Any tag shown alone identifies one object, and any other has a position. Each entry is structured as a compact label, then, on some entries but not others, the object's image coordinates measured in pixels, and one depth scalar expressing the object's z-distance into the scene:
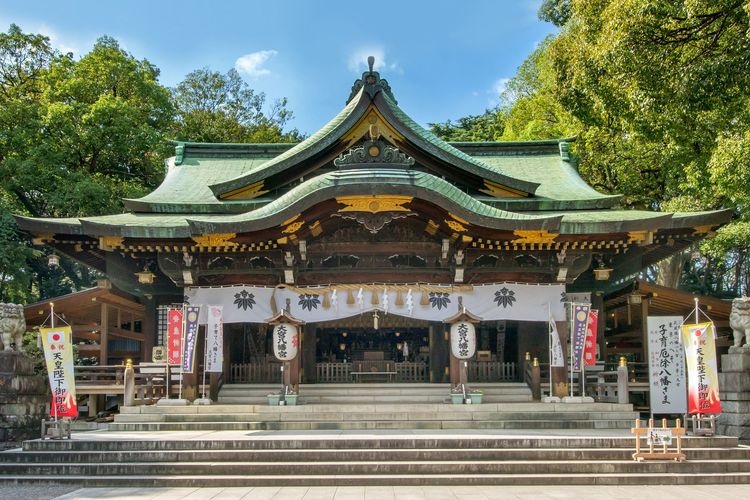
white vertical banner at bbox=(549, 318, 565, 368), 15.06
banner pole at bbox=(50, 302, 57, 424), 11.72
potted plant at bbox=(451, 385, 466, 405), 14.42
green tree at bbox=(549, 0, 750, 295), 12.52
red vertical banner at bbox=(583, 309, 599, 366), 14.68
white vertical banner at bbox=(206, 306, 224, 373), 14.93
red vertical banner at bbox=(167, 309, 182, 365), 14.72
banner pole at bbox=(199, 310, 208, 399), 14.96
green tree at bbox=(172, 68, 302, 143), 38.22
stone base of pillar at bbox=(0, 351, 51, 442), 11.73
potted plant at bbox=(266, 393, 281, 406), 14.40
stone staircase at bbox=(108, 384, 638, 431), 13.13
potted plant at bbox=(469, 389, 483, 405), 14.42
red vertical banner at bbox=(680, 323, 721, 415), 11.34
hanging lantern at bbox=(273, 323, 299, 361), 14.59
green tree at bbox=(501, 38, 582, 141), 30.28
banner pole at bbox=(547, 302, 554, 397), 15.22
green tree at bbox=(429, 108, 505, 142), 40.59
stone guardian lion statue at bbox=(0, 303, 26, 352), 12.00
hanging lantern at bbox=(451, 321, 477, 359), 14.60
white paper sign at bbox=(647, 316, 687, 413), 14.08
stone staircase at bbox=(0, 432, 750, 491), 9.83
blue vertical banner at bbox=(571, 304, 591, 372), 14.62
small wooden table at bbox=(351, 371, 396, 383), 17.48
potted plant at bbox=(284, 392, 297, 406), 14.39
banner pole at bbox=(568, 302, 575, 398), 14.60
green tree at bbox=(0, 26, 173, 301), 28.05
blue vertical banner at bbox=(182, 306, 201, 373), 14.70
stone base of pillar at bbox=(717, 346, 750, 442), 11.77
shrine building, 14.55
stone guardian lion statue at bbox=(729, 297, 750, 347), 12.14
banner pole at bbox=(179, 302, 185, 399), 14.68
